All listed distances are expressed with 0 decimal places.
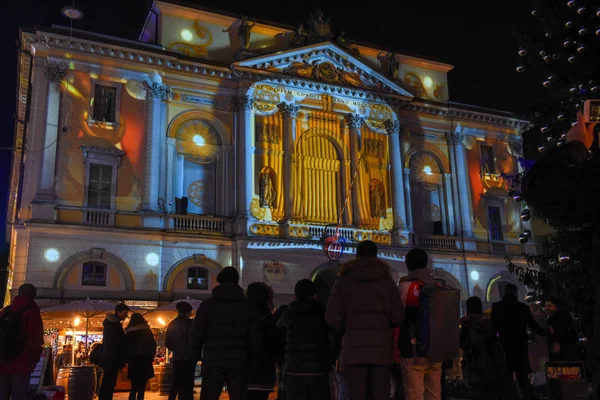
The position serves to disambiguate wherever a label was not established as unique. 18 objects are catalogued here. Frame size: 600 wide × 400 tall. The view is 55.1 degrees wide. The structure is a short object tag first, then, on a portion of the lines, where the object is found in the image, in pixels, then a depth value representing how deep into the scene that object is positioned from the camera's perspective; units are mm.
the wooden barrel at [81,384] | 11828
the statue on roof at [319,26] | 27828
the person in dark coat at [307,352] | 6496
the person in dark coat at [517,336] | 8266
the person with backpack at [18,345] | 7719
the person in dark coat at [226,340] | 6312
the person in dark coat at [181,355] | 9930
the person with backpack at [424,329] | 5727
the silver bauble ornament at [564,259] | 6590
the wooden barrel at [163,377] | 17625
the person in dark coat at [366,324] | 5664
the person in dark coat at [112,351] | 10195
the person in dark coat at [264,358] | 7250
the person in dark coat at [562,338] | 8398
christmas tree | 8062
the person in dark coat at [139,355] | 10672
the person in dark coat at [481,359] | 7723
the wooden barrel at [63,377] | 14148
